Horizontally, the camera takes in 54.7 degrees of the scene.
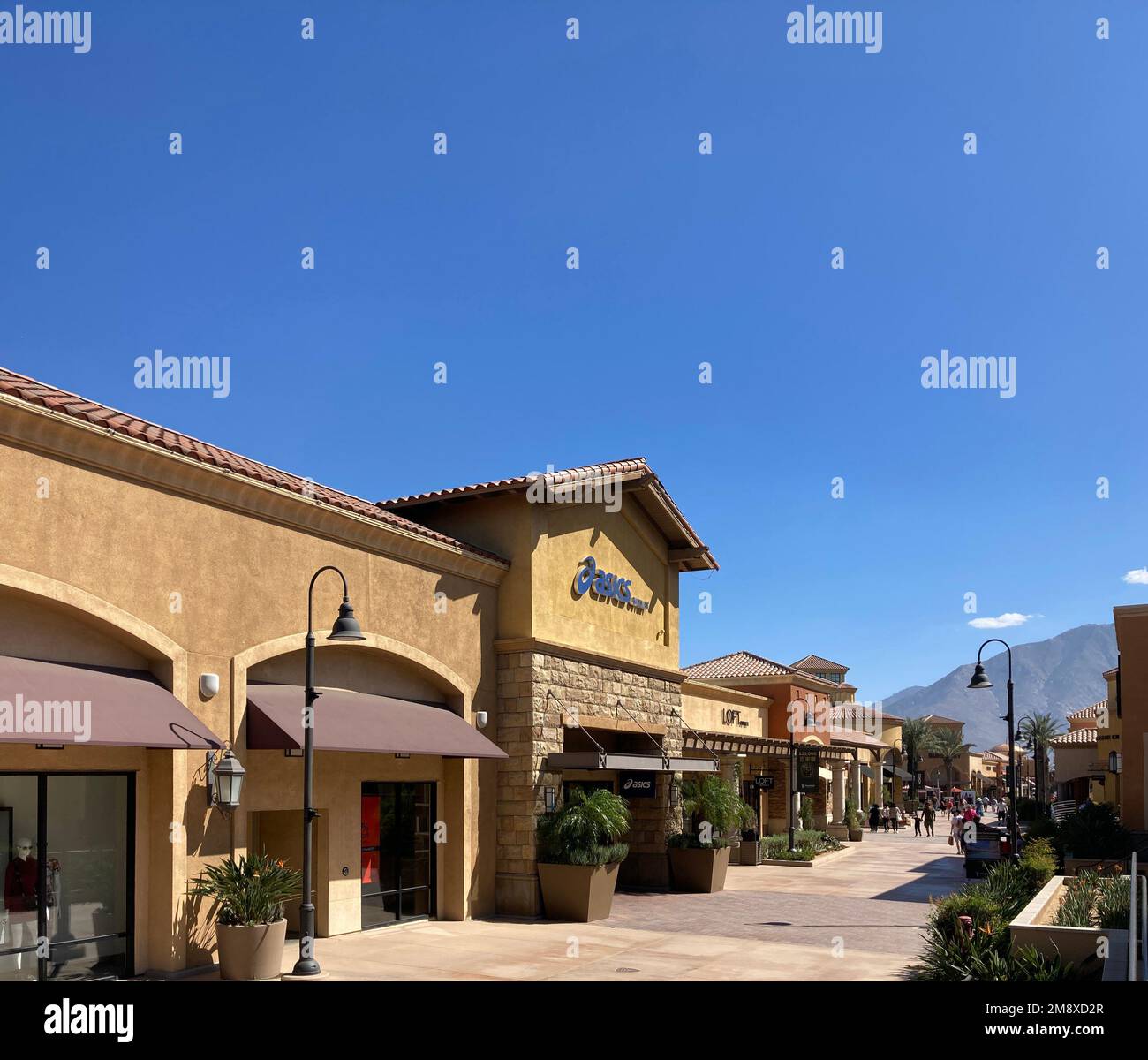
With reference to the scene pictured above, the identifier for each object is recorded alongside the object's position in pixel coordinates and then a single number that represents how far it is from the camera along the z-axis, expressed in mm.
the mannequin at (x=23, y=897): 12672
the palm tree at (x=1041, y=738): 53306
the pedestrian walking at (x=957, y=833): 39841
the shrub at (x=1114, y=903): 14531
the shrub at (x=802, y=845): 33906
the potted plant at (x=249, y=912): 13898
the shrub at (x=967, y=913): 14359
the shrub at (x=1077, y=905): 14320
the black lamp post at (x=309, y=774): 13867
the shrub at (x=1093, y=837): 25250
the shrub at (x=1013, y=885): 16219
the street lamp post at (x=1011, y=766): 26812
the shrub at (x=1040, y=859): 19781
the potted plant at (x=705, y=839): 25328
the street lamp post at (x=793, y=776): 36766
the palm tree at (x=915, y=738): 91938
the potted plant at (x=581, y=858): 20281
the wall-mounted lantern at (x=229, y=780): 14375
